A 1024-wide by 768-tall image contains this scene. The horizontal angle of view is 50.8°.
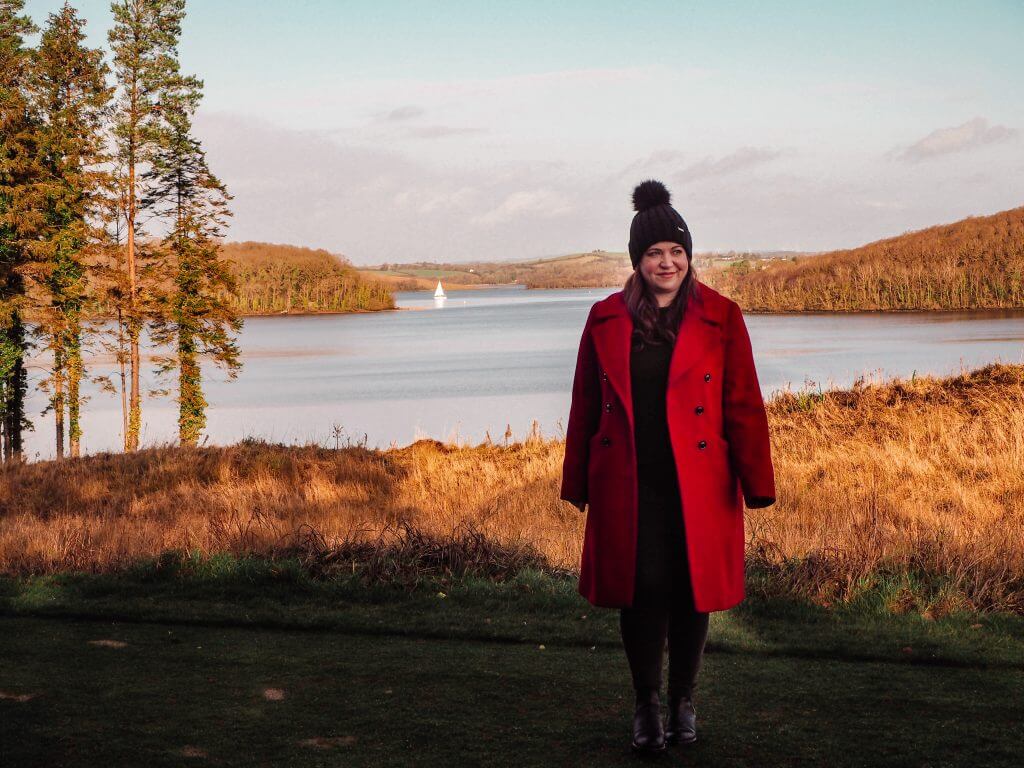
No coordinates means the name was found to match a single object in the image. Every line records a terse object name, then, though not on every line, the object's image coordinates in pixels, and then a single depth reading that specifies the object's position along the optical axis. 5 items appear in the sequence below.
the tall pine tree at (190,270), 43.75
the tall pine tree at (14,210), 38.34
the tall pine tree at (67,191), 39.78
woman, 3.77
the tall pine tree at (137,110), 43.41
